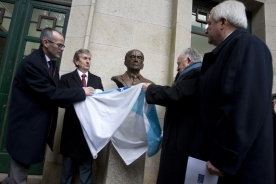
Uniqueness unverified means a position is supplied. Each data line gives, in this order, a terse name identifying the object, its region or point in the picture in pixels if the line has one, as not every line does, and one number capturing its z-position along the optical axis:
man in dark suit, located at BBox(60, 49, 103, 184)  2.54
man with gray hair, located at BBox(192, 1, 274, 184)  1.05
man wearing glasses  1.94
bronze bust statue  3.17
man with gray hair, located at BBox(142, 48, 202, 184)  1.62
